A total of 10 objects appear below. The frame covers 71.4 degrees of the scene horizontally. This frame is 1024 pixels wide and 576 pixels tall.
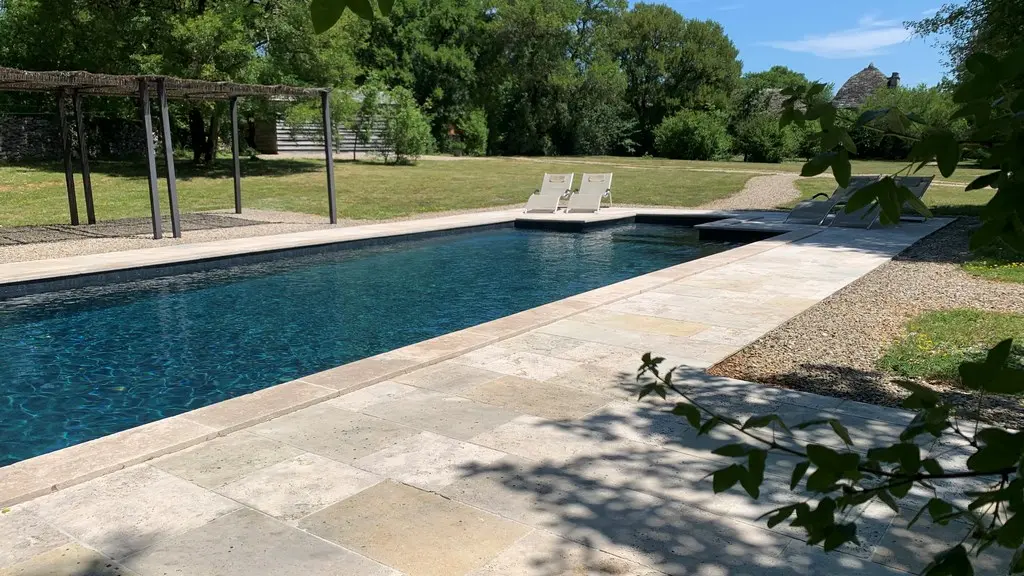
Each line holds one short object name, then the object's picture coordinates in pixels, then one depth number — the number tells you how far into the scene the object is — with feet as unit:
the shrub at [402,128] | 99.94
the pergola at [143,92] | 36.73
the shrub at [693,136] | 133.59
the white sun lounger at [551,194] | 54.85
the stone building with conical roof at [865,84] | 201.05
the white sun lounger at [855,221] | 42.11
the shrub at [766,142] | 128.77
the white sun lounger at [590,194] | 54.80
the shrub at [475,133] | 135.64
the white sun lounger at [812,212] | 47.16
